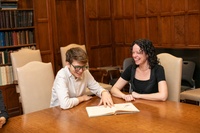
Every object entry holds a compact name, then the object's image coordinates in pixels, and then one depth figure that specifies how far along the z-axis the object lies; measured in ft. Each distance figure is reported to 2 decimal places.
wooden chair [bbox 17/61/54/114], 9.48
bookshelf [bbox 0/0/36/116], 15.17
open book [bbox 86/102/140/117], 7.34
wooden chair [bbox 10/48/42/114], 14.42
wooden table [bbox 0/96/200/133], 6.32
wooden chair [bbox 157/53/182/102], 9.61
